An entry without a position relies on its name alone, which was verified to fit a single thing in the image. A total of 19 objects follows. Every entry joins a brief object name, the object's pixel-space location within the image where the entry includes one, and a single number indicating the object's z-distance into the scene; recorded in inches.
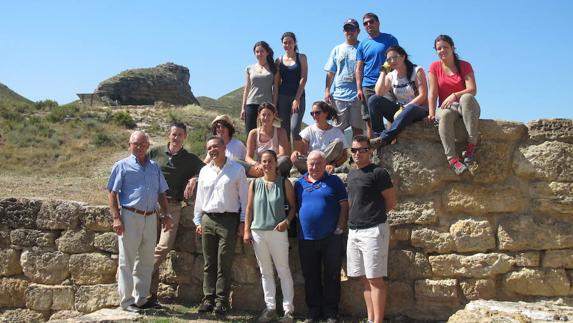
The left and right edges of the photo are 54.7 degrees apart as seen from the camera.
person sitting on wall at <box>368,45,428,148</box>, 216.4
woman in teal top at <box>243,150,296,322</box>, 211.5
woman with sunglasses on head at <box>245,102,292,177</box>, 235.6
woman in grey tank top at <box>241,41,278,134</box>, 265.7
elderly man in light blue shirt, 216.7
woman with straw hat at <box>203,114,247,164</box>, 243.8
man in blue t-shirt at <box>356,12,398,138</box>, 248.8
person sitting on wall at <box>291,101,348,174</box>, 230.8
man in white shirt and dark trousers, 218.5
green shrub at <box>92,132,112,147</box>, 876.6
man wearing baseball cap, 261.4
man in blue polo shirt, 208.1
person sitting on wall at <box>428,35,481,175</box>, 203.3
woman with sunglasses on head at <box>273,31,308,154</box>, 268.2
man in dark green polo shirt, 235.3
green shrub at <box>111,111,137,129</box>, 1031.9
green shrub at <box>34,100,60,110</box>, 1200.2
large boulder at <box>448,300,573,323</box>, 145.2
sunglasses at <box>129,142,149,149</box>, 219.5
